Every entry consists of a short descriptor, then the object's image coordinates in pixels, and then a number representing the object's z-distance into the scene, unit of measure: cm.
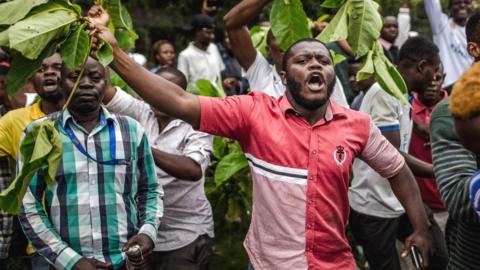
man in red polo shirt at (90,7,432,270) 348
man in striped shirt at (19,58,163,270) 376
